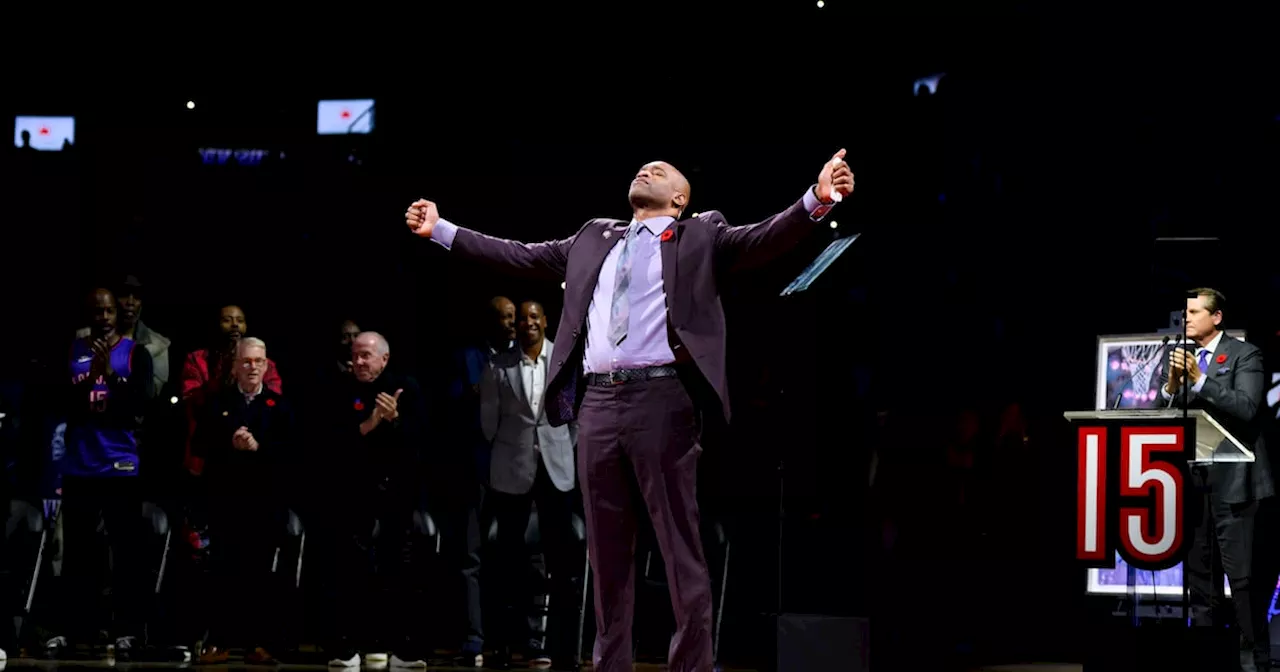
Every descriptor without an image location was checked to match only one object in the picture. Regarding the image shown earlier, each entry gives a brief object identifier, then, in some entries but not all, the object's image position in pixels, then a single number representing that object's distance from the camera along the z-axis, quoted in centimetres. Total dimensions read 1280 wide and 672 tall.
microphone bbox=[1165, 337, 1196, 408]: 1014
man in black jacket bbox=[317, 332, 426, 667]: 1385
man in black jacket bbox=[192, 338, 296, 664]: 1394
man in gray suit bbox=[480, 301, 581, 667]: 1445
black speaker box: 1015
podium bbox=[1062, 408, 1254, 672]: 1023
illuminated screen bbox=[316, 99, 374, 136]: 2030
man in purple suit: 837
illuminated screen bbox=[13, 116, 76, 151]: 2041
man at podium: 1287
